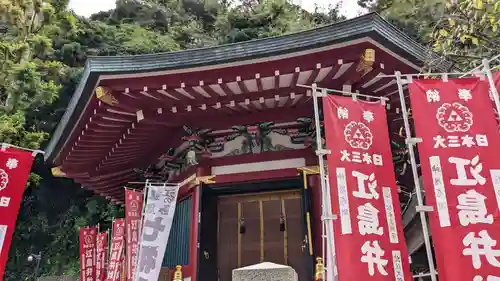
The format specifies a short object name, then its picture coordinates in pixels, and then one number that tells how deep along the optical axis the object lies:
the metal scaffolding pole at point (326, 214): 4.45
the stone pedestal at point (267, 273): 4.46
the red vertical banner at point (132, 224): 8.23
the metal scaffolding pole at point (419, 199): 3.72
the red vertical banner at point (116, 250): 9.37
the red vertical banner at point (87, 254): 11.16
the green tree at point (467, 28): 4.43
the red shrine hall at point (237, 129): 6.16
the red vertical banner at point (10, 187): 6.45
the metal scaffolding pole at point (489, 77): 4.02
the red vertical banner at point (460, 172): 3.63
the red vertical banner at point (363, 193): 4.31
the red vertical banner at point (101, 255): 11.21
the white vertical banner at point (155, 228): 7.30
